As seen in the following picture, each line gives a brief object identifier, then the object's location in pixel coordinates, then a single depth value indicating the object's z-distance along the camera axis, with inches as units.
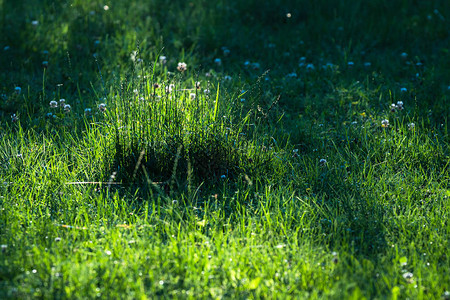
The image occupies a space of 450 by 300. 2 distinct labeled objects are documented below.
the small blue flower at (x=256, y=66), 416.5
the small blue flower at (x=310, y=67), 418.3
